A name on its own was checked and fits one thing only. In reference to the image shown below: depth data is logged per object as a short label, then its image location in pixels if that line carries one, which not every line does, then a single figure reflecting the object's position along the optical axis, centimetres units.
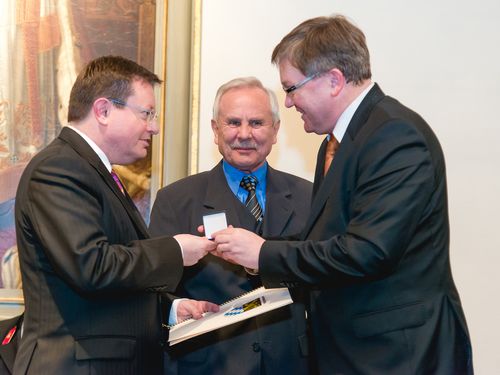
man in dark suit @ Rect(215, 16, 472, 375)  207
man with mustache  291
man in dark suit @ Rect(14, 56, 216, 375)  215
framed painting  400
